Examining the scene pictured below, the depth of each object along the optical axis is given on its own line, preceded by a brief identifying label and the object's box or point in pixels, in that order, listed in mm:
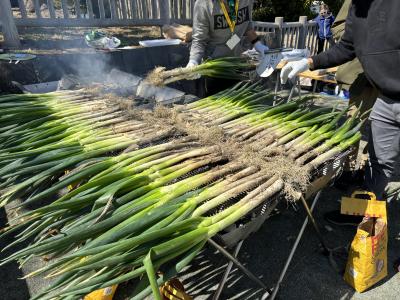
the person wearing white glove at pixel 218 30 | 3625
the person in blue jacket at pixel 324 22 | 9000
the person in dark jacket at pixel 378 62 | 2262
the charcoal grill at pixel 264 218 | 1608
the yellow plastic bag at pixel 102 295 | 2188
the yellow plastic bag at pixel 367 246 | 2223
